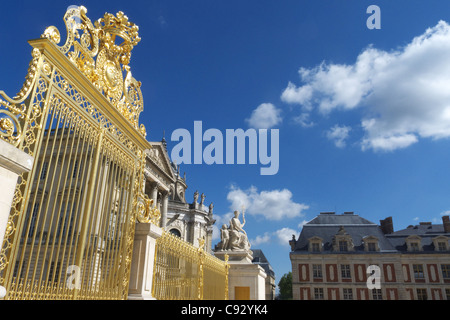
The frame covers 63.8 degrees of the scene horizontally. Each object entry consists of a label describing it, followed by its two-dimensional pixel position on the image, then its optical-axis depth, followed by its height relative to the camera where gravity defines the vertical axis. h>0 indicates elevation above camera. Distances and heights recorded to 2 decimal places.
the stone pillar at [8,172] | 3.43 +1.10
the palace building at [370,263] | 32.44 +3.50
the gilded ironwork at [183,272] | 6.58 +0.51
